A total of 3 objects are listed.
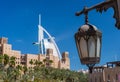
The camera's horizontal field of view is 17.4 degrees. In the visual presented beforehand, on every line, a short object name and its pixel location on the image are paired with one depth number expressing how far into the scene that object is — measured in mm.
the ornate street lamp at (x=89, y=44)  3375
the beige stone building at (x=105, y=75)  56806
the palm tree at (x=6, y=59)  105312
